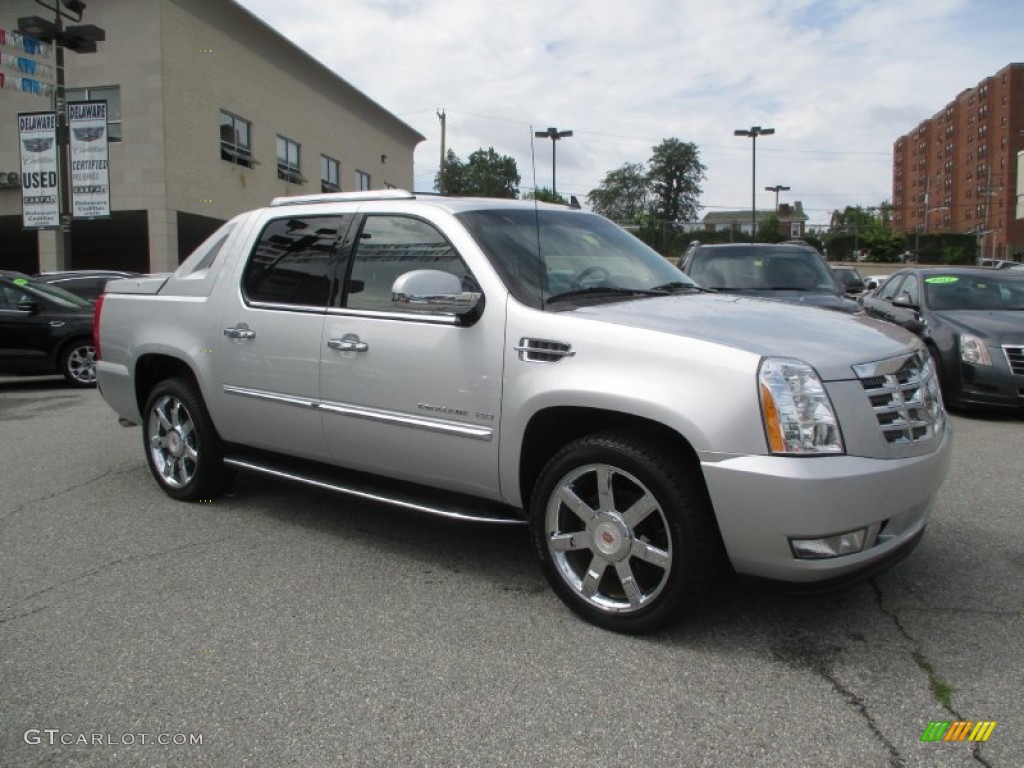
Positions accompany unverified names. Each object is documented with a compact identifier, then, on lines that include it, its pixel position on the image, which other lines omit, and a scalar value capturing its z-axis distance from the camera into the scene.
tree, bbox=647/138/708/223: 95.75
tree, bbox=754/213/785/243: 45.56
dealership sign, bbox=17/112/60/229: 15.97
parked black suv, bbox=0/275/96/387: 11.02
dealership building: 22.81
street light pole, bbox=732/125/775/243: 44.31
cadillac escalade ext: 2.94
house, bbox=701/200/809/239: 45.55
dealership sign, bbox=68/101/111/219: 15.64
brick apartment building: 95.12
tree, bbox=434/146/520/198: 40.00
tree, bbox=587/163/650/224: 86.50
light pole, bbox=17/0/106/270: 14.52
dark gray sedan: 7.85
